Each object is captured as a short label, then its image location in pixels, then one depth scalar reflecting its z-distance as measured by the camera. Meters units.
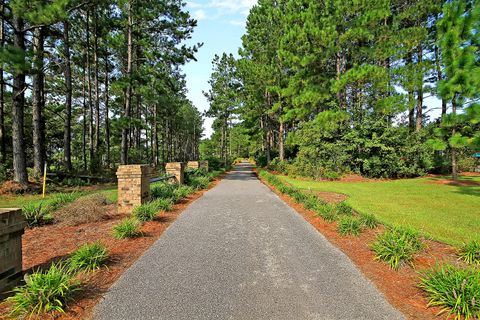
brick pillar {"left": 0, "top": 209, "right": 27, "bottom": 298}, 2.94
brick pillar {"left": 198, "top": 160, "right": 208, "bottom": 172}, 21.39
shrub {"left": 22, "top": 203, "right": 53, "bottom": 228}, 5.90
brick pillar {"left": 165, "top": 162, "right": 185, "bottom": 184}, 12.53
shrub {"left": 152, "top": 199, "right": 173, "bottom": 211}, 7.57
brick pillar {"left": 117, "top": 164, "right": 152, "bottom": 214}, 7.36
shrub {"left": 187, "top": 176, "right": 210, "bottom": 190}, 13.16
